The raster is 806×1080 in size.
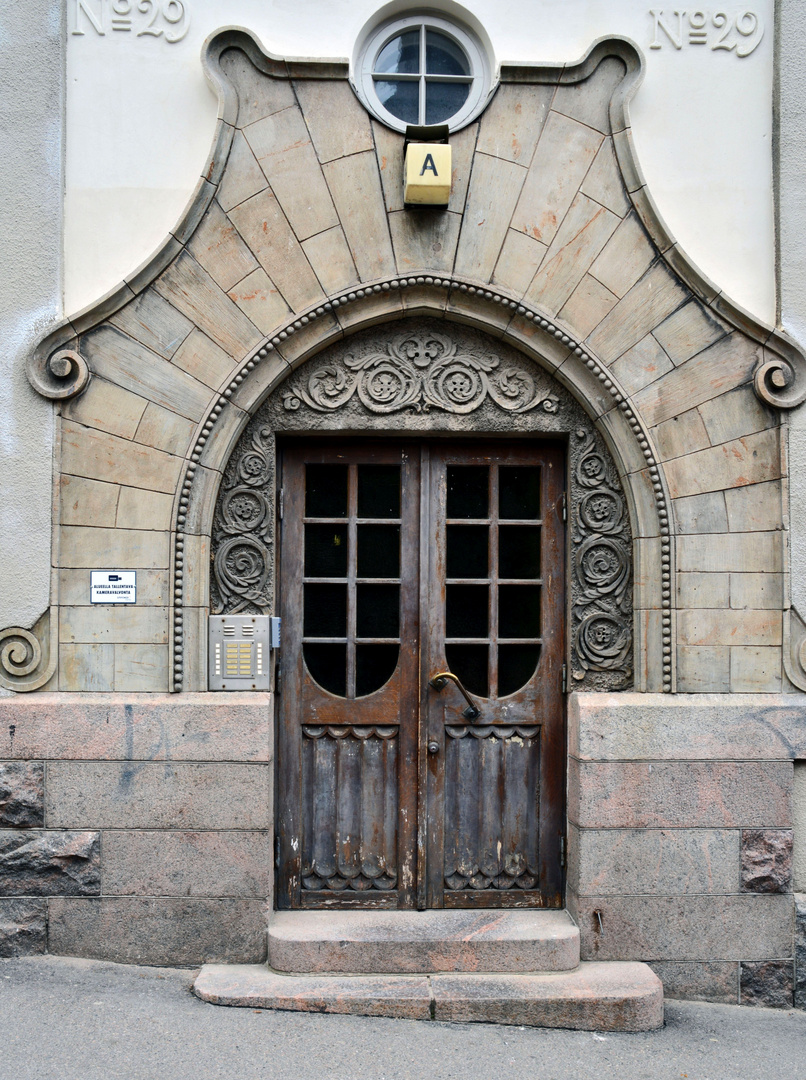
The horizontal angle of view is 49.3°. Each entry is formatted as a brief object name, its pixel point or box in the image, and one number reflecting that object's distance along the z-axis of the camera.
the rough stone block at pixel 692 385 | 4.80
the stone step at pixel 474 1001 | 4.32
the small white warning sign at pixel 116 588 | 4.68
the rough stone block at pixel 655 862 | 4.68
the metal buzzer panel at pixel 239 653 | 4.73
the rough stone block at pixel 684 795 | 4.68
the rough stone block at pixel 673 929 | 4.68
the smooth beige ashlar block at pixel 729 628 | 4.78
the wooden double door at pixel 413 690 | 4.98
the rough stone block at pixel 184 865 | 4.61
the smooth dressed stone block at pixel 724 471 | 4.79
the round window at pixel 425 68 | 4.89
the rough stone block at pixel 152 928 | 4.61
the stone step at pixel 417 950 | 4.54
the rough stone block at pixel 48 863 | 4.59
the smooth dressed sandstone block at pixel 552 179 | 4.81
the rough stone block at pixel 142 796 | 4.61
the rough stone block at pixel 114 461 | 4.69
